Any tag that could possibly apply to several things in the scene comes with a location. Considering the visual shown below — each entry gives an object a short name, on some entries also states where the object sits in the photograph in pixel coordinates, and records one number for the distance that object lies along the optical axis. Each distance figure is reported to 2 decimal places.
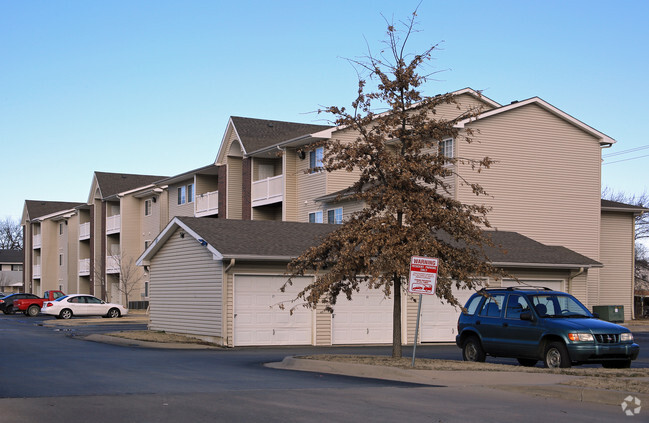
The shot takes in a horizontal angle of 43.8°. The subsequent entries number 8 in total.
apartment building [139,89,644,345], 25.83
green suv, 16.70
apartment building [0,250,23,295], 105.38
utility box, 36.91
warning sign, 15.92
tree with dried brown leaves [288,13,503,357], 17.16
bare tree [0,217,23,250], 131.75
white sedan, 44.94
